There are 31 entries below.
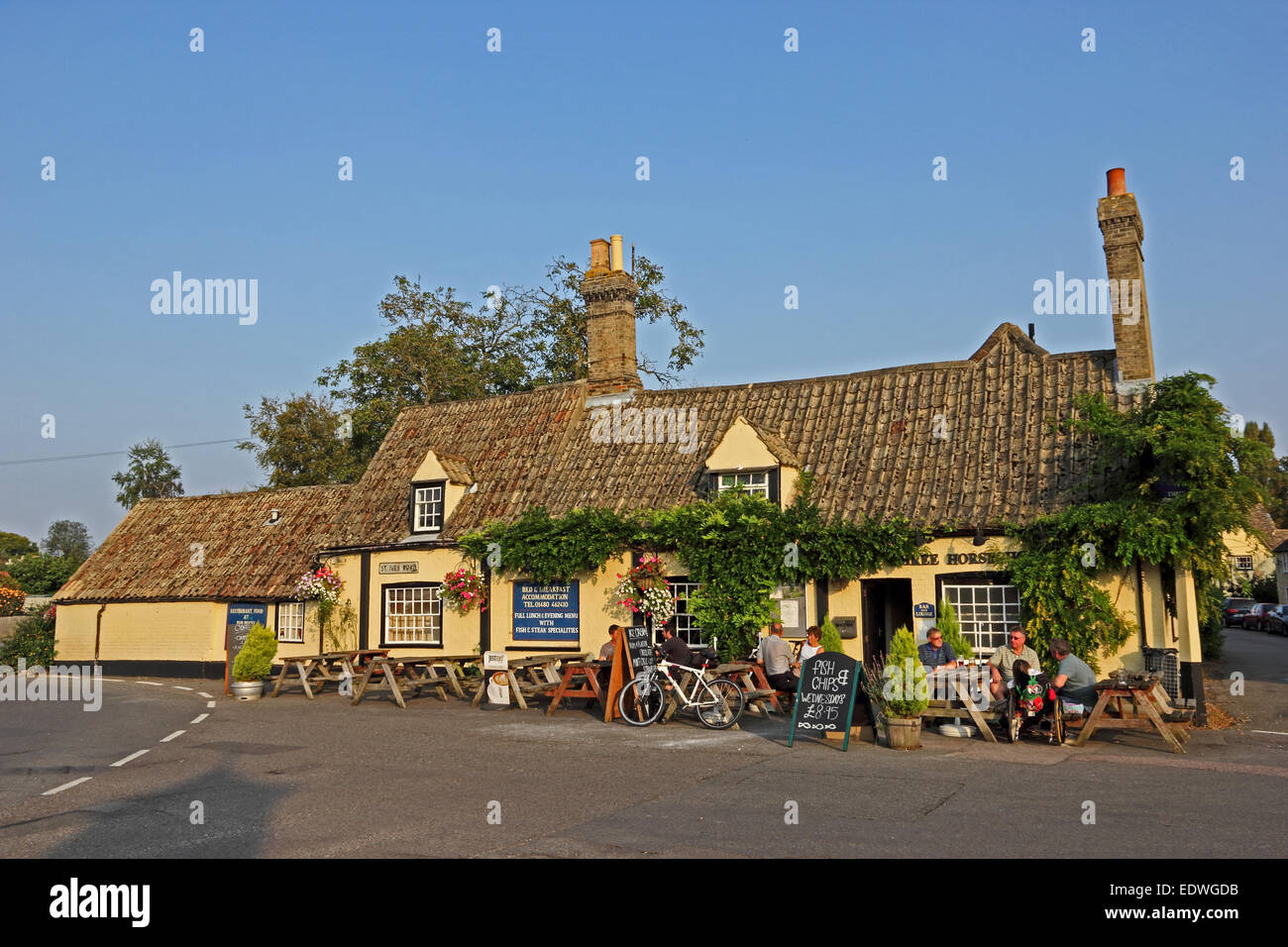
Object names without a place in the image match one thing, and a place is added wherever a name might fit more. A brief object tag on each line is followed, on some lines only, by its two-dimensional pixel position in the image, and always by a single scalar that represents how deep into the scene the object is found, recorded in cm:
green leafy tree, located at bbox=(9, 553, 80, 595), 4397
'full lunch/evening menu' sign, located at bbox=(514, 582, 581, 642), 2161
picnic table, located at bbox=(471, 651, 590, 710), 1848
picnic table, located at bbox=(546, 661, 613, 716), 1688
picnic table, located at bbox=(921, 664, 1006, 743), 1383
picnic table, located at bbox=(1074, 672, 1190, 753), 1277
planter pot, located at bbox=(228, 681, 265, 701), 2131
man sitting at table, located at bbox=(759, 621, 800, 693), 1673
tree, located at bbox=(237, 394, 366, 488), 4262
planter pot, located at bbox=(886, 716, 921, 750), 1305
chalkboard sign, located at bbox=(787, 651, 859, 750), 1352
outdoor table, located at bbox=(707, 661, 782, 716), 1599
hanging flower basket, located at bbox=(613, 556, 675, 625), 2019
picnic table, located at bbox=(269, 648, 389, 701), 2122
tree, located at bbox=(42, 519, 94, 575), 12908
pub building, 1811
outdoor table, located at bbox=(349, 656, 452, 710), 1925
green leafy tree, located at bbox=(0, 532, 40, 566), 10120
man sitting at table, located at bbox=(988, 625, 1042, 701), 1429
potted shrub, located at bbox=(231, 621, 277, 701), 2138
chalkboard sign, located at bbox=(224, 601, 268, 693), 2855
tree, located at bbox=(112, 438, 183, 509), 6069
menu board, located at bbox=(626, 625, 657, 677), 1630
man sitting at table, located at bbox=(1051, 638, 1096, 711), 1357
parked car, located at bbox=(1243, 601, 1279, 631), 4788
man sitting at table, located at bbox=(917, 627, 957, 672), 1507
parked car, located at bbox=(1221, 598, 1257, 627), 5216
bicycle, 1534
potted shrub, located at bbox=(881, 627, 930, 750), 1308
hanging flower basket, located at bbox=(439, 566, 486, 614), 2250
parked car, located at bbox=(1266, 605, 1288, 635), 4438
